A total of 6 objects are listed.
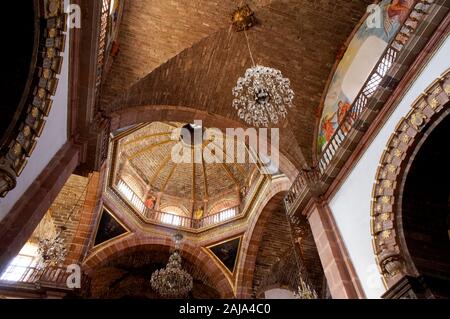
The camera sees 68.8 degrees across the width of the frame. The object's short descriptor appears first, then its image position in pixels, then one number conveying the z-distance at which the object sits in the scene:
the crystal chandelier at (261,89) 6.71
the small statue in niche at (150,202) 15.34
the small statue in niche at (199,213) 15.80
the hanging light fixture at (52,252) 10.29
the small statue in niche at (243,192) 15.17
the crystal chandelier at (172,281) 11.59
